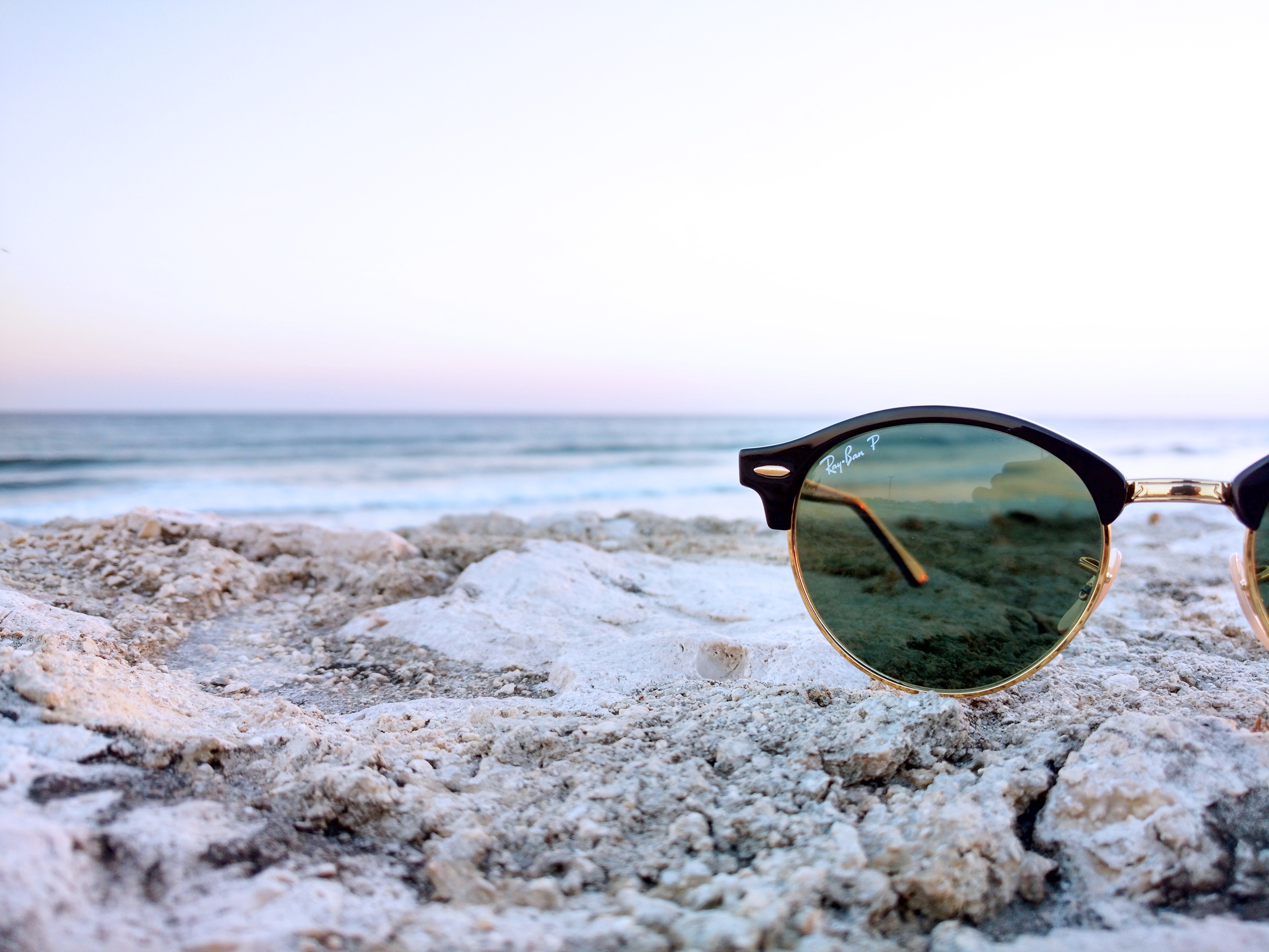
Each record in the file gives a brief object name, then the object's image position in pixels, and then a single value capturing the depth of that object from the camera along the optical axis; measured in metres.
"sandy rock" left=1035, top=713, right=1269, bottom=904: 0.14
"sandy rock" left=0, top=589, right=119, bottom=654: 0.17
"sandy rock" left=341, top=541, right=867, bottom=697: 0.20
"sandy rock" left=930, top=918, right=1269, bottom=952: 0.12
